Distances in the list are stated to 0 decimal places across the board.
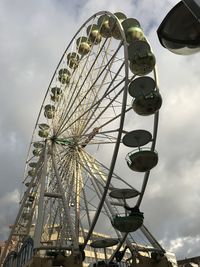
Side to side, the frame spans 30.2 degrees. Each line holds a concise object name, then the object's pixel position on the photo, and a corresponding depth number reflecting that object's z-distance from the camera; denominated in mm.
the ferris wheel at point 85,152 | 16531
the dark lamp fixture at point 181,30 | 4156
